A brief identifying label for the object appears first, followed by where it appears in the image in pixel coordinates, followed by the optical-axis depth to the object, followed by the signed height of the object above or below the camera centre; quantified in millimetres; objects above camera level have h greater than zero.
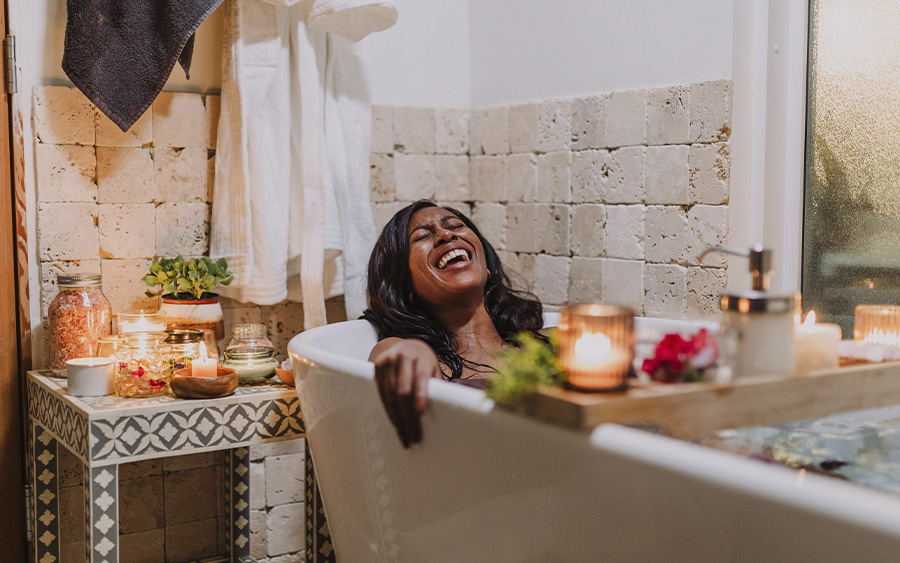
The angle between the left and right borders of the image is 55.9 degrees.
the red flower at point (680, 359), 1147 -171
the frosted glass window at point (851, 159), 1964 +175
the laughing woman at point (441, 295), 2158 -161
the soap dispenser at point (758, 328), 1123 -129
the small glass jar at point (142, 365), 1992 -312
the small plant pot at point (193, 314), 2219 -211
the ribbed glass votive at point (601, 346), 1104 -149
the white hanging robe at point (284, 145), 2410 +255
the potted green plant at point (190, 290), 2225 -153
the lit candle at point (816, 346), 1197 -163
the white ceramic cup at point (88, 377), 1966 -334
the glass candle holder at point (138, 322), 2180 -228
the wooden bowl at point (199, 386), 1954 -354
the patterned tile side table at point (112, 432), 1847 -461
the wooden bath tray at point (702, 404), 1081 -226
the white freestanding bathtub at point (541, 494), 866 -340
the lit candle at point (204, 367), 2020 -319
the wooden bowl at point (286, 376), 2148 -362
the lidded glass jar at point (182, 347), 2051 -277
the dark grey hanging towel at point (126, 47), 2191 +485
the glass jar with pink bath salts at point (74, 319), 2148 -217
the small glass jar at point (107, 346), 2066 -276
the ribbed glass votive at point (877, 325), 1537 -169
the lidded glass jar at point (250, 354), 2172 -314
